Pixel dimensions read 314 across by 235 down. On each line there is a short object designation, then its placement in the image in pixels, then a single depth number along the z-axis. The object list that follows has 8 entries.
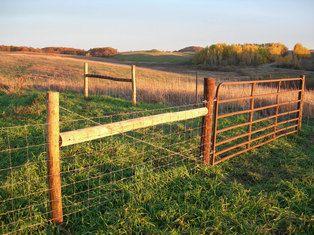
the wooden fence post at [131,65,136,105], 13.58
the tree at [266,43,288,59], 53.15
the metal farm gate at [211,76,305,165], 7.70
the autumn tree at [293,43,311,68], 49.38
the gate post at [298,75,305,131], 10.14
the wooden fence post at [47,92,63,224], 4.23
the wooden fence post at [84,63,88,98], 14.70
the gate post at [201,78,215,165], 6.66
